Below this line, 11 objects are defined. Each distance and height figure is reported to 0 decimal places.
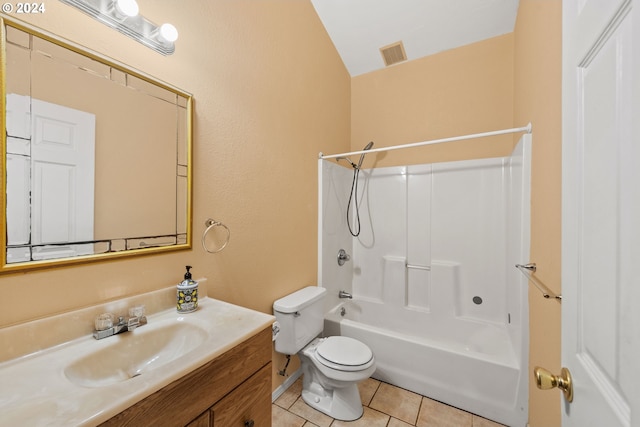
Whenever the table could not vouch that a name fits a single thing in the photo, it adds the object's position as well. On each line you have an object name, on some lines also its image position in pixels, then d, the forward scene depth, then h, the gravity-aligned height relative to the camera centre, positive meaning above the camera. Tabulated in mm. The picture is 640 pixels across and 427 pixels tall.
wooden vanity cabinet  640 -553
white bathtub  1589 -1046
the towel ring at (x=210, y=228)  1289 -78
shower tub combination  1646 -562
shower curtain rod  1551 +557
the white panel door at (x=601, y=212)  376 +10
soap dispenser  1093 -361
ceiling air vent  2459 +1625
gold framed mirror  772 +205
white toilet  1556 -919
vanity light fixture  901 +731
